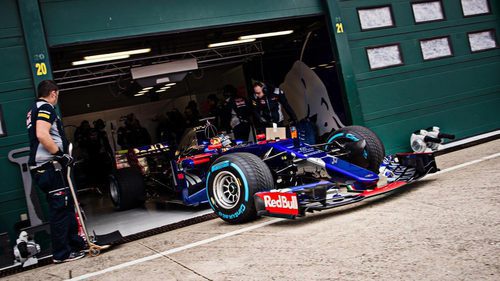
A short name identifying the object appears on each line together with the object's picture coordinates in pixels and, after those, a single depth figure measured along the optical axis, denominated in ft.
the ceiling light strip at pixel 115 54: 31.13
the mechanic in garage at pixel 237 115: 30.78
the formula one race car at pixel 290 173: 15.06
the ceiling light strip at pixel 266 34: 33.73
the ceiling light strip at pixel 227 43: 35.03
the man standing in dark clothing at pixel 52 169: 15.74
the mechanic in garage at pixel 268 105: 27.97
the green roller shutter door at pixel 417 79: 28.37
